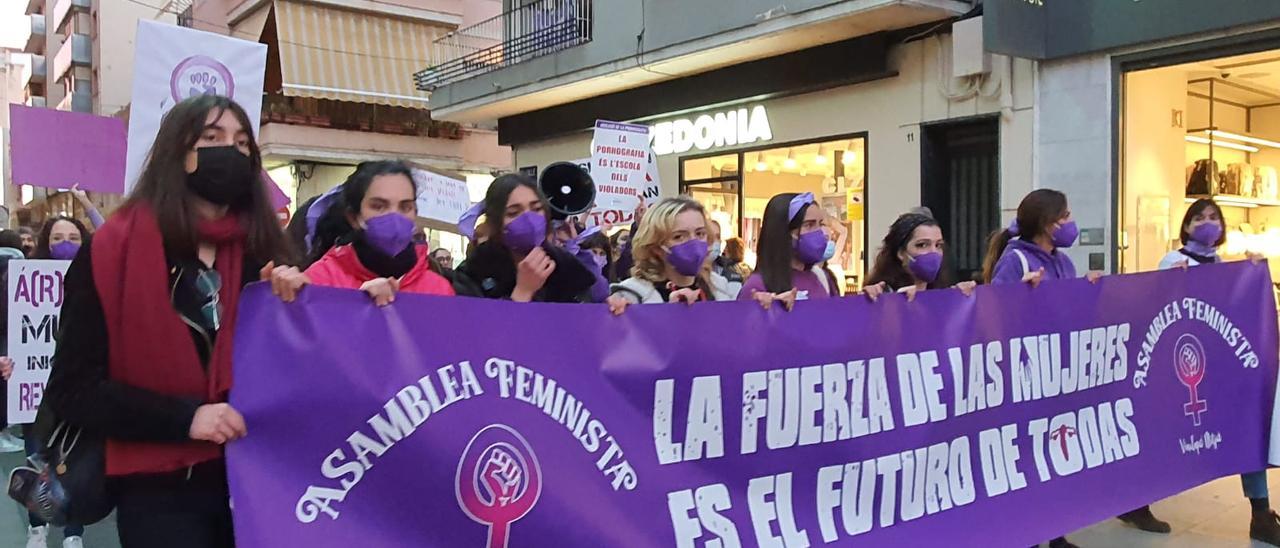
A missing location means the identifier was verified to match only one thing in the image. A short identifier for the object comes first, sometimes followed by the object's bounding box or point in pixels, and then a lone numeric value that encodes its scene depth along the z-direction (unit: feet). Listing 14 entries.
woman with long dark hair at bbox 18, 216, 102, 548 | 20.02
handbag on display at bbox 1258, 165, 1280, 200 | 31.86
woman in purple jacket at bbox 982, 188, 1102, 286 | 16.19
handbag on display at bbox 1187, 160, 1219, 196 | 30.99
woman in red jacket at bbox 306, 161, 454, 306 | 9.53
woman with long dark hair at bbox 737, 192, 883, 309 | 13.80
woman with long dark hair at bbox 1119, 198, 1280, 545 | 16.16
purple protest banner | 8.23
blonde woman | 12.42
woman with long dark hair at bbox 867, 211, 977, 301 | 14.34
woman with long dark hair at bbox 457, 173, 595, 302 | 11.64
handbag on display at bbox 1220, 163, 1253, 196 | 31.22
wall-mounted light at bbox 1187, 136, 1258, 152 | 31.25
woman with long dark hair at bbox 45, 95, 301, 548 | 7.21
